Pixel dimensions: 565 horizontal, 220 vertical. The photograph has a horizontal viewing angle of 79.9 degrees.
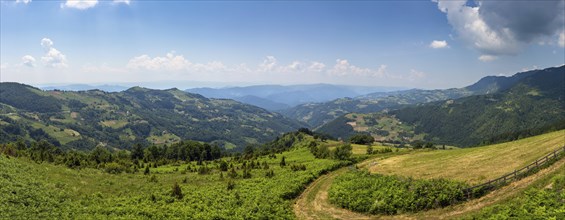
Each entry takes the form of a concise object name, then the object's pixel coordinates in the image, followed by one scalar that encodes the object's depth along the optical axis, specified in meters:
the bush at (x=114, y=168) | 83.29
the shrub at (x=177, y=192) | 54.95
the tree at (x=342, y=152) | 95.81
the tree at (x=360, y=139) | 156.50
